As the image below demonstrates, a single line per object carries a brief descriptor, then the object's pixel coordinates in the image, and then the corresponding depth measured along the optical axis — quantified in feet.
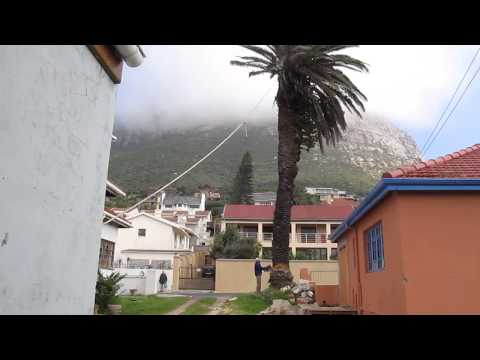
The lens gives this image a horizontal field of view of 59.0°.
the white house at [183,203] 279.92
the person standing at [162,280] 88.89
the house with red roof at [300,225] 164.45
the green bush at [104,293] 42.63
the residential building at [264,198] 269.03
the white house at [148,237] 134.51
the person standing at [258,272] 63.41
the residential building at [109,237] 65.96
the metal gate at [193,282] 105.36
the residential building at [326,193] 277.15
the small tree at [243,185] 247.91
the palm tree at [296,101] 54.95
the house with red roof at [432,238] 27.76
